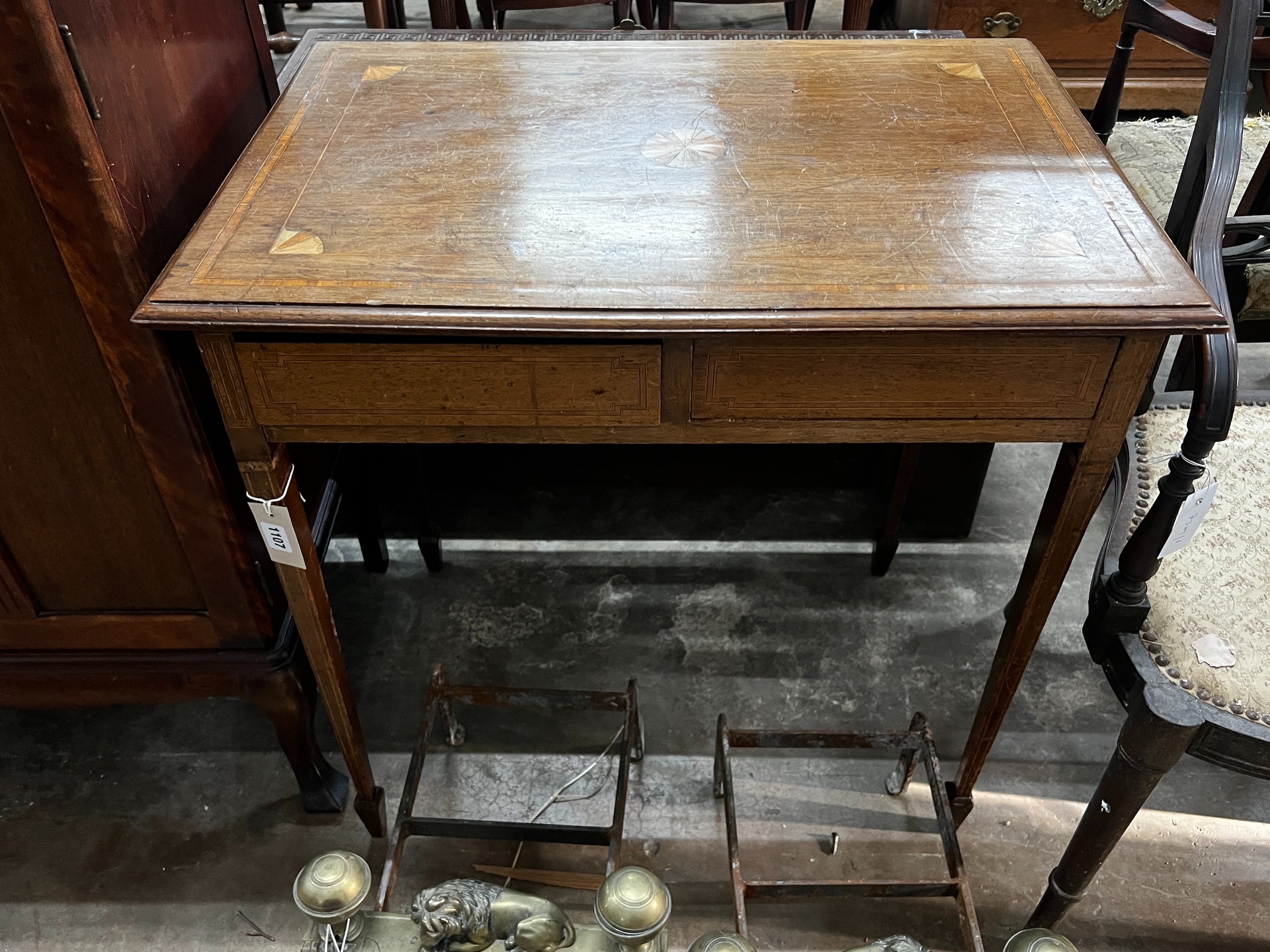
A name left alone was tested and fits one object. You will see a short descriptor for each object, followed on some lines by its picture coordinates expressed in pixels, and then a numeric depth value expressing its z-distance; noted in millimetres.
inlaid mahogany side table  1067
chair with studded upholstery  1190
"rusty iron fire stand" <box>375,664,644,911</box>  1562
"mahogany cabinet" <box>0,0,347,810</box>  1078
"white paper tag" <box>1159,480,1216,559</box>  1188
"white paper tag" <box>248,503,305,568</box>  1256
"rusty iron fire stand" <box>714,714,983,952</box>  1487
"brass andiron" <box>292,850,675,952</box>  909
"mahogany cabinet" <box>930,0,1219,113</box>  3070
